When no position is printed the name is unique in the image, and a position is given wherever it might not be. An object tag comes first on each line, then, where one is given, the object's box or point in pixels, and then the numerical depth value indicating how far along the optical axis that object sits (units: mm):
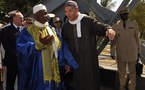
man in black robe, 3466
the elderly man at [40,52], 3266
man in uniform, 4451
